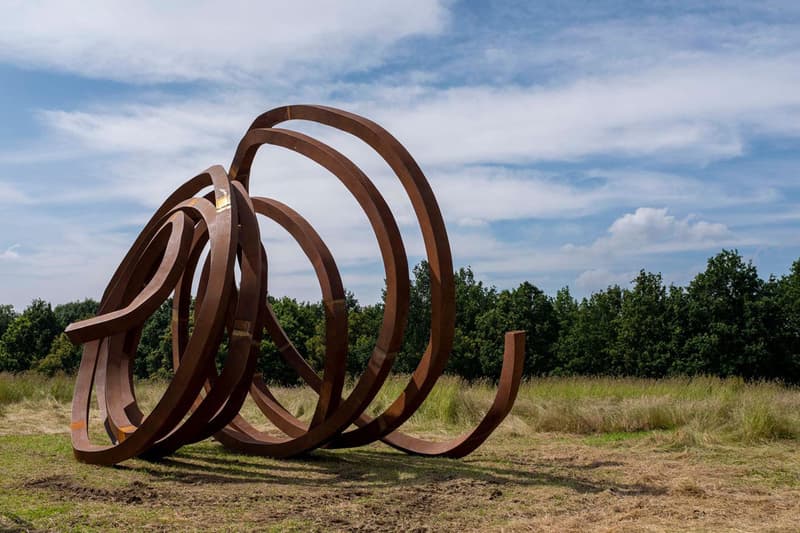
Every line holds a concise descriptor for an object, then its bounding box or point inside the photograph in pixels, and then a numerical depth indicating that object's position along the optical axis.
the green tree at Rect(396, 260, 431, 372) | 38.25
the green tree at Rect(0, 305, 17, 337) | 54.97
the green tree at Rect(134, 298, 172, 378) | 40.22
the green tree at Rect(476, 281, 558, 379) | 37.59
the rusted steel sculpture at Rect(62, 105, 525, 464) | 8.58
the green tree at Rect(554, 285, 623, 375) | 37.09
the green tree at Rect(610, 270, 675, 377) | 32.53
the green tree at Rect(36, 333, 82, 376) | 38.09
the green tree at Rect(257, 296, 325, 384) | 37.03
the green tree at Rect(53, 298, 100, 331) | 55.69
